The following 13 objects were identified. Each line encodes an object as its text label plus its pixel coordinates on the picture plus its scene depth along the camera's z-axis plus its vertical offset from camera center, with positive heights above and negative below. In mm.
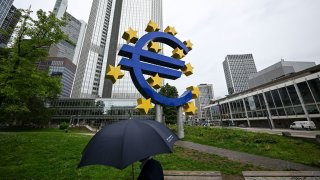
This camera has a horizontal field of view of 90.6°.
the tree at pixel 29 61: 9383 +4479
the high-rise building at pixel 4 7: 98188 +78020
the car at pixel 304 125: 31697 +498
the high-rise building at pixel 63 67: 128875 +52770
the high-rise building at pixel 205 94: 157875 +34547
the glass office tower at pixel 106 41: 92688 +59742
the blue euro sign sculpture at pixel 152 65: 9336 +4101
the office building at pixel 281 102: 37875 +7558
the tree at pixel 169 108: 40438 +5662
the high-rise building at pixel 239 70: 147800 +54904
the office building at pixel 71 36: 179125 +113511
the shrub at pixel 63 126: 34312 +1362
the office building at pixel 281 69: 89312 +33725
